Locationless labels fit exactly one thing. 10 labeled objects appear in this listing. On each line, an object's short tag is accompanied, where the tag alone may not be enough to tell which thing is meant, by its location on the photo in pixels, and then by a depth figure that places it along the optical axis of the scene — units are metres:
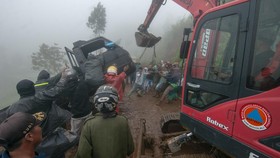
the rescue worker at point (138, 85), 8.47
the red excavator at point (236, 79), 1.91
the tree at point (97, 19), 31.36
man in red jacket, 4.13
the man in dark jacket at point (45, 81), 3.46
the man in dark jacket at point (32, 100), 2.61
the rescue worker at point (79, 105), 3.54
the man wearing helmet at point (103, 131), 1.92
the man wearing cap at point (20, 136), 1.28
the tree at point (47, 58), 30.75
